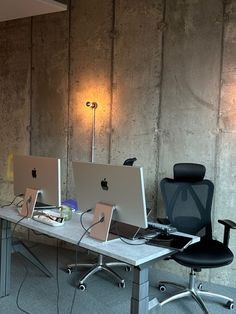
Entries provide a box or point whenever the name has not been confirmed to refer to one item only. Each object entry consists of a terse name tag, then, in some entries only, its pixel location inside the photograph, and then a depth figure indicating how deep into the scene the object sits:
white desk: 2.14
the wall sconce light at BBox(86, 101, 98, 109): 4.31
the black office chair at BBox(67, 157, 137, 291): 3.54
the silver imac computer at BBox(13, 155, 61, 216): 2.85
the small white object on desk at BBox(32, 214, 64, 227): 2.76
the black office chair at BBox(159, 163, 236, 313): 3.39
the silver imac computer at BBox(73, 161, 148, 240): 2.26
